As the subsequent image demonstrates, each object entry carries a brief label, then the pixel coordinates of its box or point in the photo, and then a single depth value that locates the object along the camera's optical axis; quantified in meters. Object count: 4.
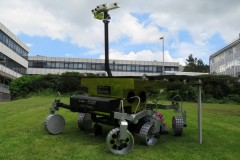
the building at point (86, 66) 44.29
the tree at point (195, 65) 63.47
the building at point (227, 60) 42.63
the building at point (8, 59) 29.14
